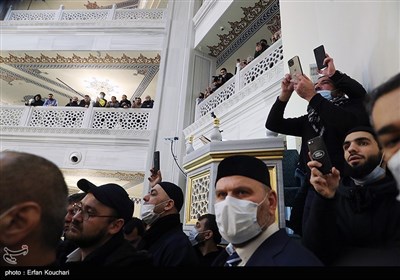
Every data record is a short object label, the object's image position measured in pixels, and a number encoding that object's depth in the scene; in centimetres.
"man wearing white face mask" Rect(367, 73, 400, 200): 77
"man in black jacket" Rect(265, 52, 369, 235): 150
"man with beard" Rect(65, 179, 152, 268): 123
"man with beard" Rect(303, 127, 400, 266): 94
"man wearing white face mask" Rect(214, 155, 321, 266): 101
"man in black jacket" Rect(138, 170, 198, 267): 143
